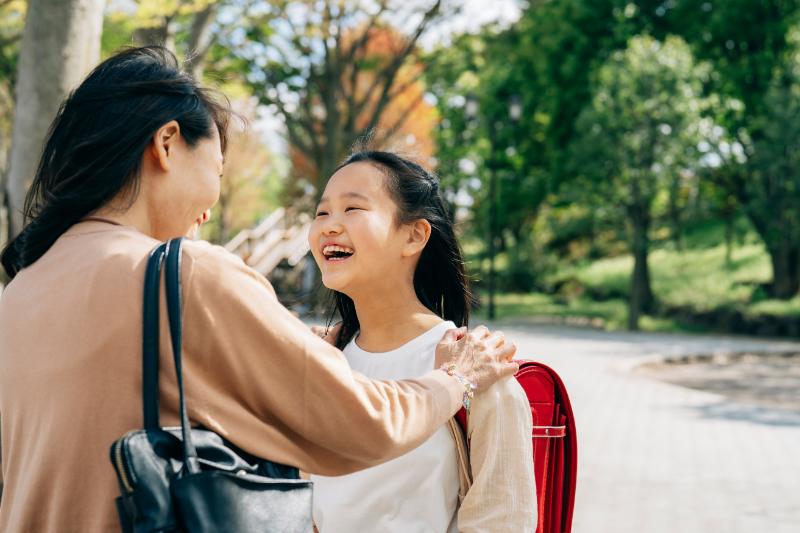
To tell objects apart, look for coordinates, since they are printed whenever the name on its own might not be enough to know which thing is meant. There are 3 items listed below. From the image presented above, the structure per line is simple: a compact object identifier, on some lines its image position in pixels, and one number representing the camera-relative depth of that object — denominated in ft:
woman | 5.11
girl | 7.13
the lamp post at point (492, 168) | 81.87
